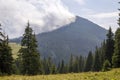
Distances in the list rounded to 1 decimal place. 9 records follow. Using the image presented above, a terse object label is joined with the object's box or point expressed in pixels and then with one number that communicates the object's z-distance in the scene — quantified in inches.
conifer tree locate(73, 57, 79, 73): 6322.8
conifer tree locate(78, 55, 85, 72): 6683.1
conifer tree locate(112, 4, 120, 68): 2613.2
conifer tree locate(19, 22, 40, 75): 2418.8
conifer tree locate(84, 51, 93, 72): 5421.8
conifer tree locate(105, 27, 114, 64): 3376.0
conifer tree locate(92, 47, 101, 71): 4375.0
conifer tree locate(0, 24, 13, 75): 2277.8
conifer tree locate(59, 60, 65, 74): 6429.1
